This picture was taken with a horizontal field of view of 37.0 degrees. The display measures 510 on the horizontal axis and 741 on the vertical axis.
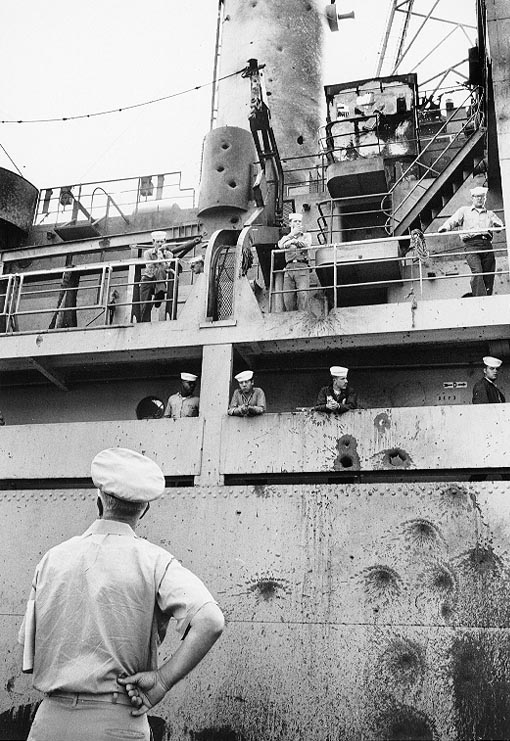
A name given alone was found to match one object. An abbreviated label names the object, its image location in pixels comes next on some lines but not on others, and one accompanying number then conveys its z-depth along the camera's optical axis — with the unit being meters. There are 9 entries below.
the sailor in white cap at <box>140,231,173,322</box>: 10.95
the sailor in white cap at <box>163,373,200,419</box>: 9.62
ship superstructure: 7.34
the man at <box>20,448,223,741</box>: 2.51
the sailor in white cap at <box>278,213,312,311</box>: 10.48
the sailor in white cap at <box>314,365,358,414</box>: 8.91
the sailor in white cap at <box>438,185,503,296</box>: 9.41
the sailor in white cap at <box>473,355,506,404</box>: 8.75
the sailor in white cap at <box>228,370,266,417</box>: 8.95
